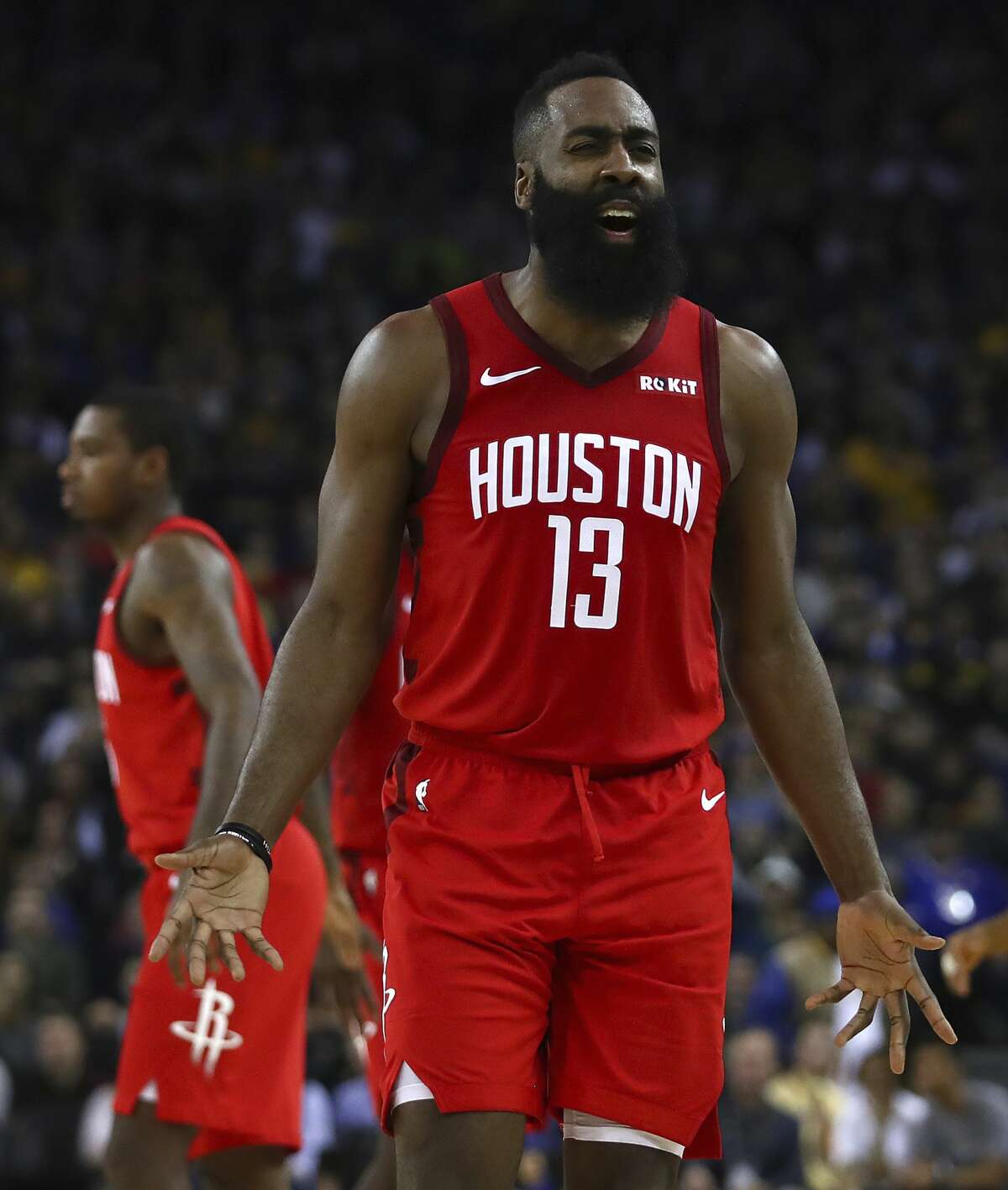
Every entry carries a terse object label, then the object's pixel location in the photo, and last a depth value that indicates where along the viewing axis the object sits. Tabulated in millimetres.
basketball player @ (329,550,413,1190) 10273
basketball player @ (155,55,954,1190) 6695
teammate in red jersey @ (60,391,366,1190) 9484
